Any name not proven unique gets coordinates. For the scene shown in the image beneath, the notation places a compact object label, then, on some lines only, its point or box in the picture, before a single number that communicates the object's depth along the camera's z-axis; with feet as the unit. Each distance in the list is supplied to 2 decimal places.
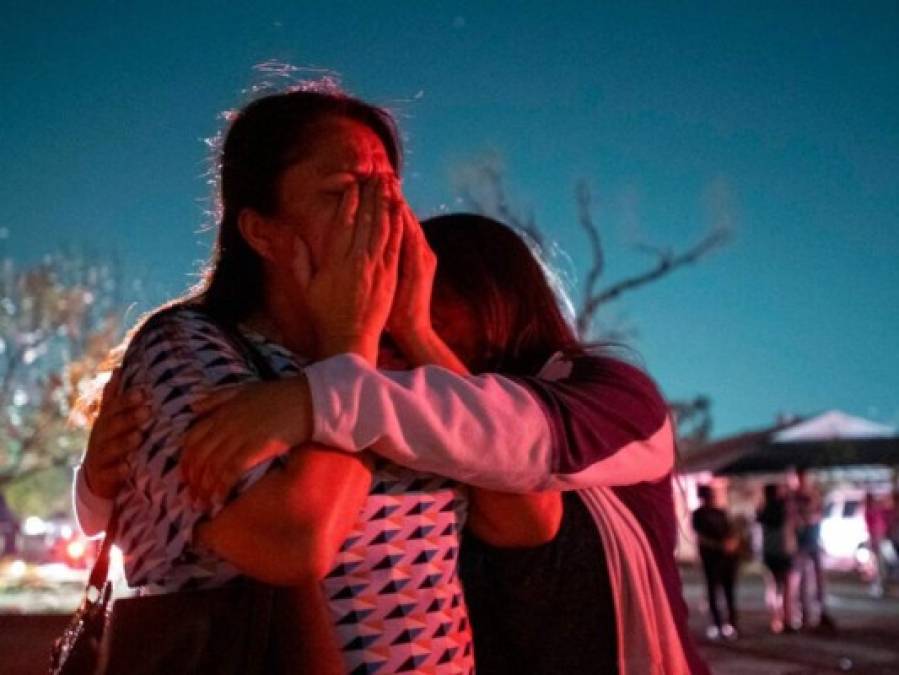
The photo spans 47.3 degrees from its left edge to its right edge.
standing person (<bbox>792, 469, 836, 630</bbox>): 40.68
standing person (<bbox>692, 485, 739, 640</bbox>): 37.68
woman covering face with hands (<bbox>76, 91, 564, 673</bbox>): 4.31
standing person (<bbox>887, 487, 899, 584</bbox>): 49.36
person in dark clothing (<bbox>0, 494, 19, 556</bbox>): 101.30
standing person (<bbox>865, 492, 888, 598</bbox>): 57.72
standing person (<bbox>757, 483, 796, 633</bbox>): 39.17
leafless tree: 60.49
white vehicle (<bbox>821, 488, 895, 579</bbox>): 79.46
